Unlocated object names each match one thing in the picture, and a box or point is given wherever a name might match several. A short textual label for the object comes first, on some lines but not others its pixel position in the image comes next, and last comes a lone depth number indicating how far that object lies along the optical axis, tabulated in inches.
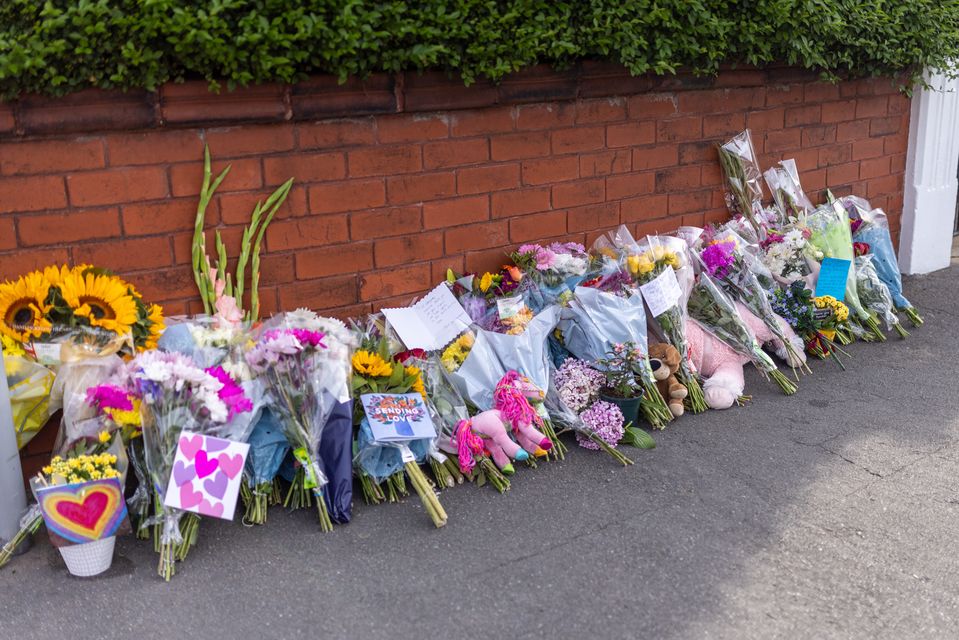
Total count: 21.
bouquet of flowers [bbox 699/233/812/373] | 184.7
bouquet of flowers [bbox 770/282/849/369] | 192.4
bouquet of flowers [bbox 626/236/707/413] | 169.5
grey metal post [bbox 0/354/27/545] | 118.5
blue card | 200.7
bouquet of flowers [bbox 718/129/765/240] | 201.9
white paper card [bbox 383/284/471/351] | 155.6
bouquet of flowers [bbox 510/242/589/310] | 168.4
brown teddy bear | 165.5
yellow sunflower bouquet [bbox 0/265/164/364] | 124.6
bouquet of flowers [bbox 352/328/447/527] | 133.8
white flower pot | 117.5
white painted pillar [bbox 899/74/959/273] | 249.3
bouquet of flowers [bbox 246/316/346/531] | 126.5
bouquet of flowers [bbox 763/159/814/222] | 212.5
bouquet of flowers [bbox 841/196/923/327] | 221.1
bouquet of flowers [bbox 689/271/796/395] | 178.9
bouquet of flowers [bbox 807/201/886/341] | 208.1
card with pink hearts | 119.0
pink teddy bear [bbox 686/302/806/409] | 171.5
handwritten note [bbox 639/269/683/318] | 168.7
